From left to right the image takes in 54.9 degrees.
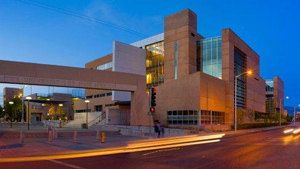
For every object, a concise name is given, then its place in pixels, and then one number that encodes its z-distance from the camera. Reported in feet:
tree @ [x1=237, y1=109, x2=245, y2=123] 174.91
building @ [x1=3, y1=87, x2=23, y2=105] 396.45
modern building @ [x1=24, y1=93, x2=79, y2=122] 245.02
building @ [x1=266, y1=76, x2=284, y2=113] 399.16
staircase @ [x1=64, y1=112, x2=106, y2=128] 166.69
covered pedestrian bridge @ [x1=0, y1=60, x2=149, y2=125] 102.42
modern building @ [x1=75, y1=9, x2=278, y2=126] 165.37
